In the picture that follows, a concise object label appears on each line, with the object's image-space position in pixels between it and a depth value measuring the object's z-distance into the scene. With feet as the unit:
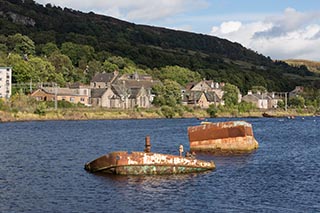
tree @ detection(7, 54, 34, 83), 545.44
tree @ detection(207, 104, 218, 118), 541.75
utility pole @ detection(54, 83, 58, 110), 468.18
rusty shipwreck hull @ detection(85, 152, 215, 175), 132.57
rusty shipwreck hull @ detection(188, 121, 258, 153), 189.47
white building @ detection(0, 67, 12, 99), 514.27
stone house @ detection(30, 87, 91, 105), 507.71
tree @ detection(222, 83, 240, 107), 617.62
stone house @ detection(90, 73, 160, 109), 553.23
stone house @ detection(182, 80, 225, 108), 636.89
